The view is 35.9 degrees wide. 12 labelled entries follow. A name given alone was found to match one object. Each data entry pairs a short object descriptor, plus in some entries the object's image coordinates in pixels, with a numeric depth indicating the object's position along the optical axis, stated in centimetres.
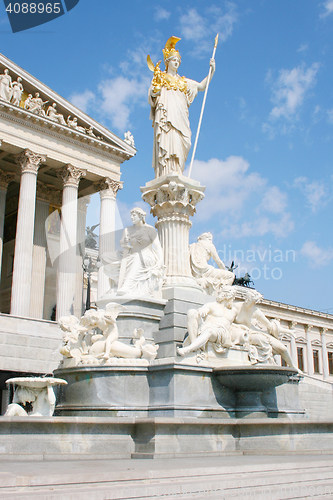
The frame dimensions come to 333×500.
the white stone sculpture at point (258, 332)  1080
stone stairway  461
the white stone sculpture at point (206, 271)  1317
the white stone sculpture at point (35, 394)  927
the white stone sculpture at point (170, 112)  1396
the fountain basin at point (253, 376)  926
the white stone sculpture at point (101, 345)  993
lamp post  3191
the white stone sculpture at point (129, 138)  3875
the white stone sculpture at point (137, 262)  1177
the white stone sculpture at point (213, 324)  995
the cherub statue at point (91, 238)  5111
